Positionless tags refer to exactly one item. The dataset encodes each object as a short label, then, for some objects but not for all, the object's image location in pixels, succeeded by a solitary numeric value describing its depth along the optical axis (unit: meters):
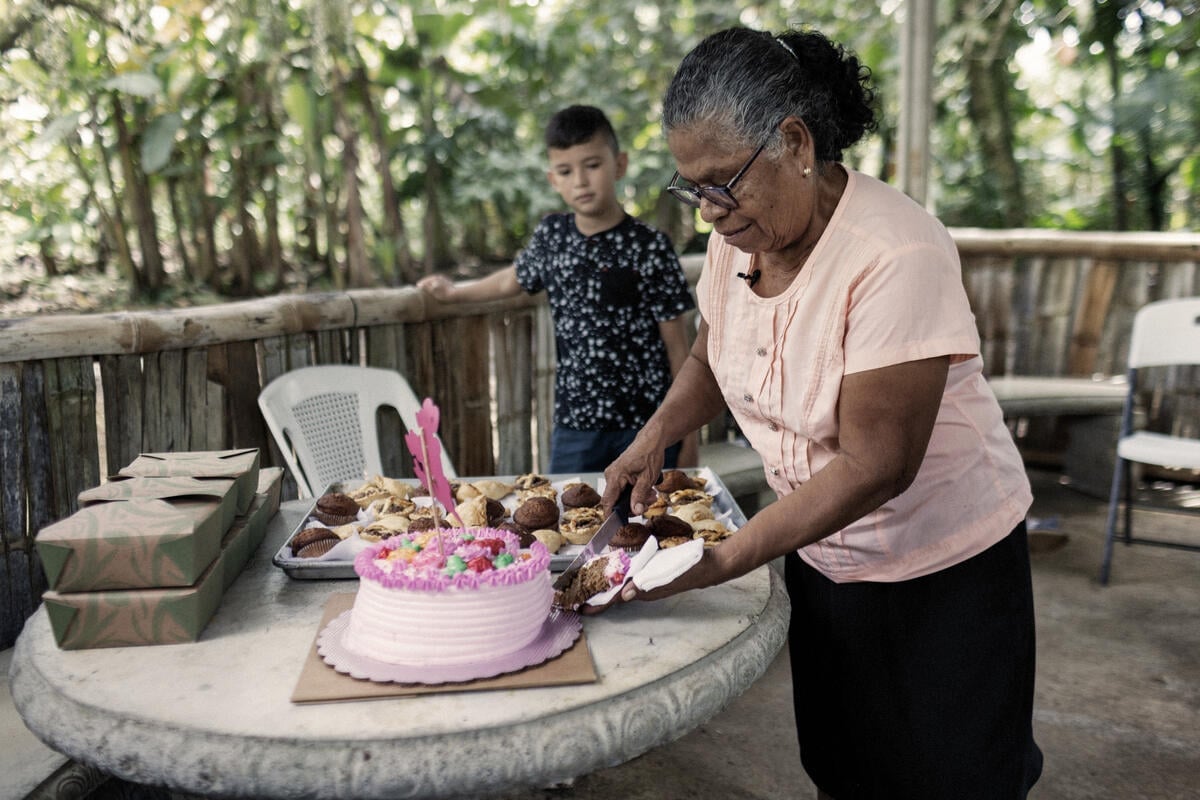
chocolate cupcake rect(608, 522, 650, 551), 1.66
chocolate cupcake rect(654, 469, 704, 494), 2.00
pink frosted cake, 1.24
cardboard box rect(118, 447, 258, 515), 1.61
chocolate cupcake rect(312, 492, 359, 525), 1.82
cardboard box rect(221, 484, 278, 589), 1.55
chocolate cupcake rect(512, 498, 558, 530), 1.78
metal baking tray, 1.58
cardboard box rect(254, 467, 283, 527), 1.86
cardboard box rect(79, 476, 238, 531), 1.46
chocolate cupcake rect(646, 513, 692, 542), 1.73
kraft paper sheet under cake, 1.18
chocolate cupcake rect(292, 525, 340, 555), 1.64
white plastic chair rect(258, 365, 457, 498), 2.80
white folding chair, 4.01
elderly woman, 1.33
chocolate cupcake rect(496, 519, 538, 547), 1.67
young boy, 2.82
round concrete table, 1.10
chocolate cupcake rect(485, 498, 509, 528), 1.83
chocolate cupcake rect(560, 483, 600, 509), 1.91
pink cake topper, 1.26
